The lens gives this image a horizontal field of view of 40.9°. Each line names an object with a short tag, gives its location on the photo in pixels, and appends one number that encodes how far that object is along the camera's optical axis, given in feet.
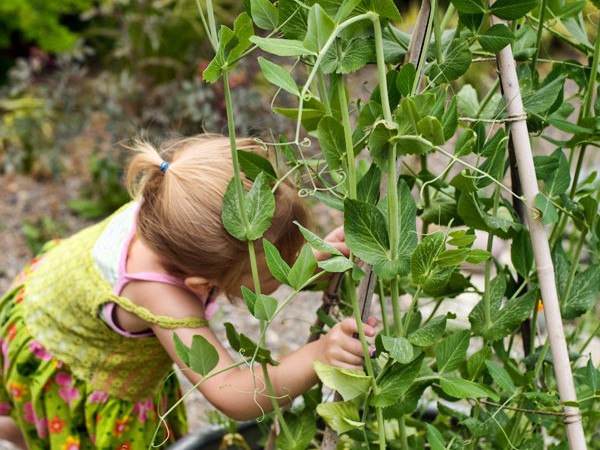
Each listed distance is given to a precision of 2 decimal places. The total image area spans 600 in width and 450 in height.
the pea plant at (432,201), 2.65
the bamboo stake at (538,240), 2.95
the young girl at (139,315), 4.17
